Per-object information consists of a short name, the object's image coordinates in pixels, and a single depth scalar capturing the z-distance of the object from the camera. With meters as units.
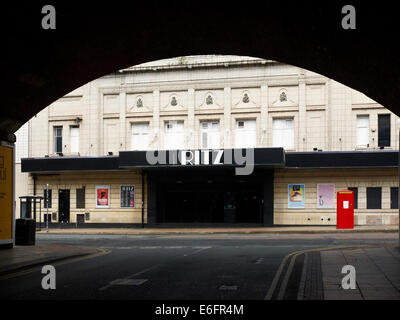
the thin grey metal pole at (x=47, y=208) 32.29
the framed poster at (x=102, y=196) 34.25
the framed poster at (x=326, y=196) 31.47
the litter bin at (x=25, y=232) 20.41
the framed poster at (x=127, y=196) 33.91
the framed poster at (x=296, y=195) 31.83
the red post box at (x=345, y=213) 28.78
